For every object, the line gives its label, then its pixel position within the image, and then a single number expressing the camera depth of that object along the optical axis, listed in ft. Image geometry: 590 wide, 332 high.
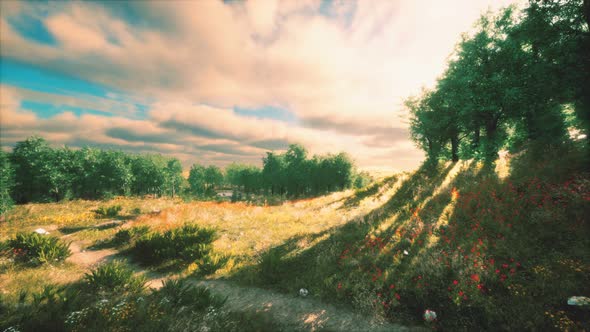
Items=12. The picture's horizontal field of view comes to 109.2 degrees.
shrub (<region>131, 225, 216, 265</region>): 32.48
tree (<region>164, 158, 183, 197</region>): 249.14
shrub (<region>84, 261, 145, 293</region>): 22.09
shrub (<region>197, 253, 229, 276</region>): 28.86
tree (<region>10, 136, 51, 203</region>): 133.80
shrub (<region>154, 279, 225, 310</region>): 19.38
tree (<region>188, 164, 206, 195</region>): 338.91
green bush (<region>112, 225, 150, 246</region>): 40.37
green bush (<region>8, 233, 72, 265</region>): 29.22
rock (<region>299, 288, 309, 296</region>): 23.08
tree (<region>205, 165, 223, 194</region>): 408.51
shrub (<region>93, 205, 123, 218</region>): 62.49
